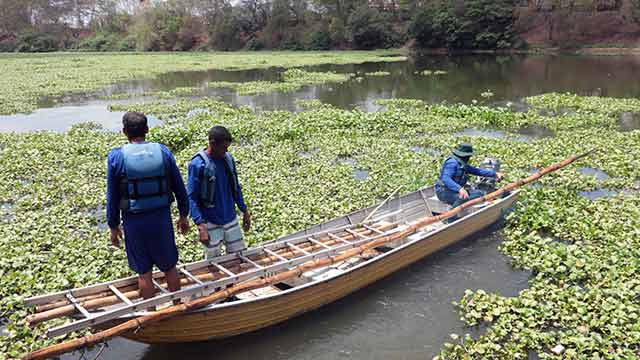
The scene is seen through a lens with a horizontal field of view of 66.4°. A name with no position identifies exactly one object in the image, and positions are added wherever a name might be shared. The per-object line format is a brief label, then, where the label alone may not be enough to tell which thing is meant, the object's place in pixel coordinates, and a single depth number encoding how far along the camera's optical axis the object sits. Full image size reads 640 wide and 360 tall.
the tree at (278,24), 80.06
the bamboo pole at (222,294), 4.48
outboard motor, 9.80
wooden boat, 5.28
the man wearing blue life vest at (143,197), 4.88
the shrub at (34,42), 85.25
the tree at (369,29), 70.31
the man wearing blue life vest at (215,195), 5.74
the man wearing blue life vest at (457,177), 8.59
